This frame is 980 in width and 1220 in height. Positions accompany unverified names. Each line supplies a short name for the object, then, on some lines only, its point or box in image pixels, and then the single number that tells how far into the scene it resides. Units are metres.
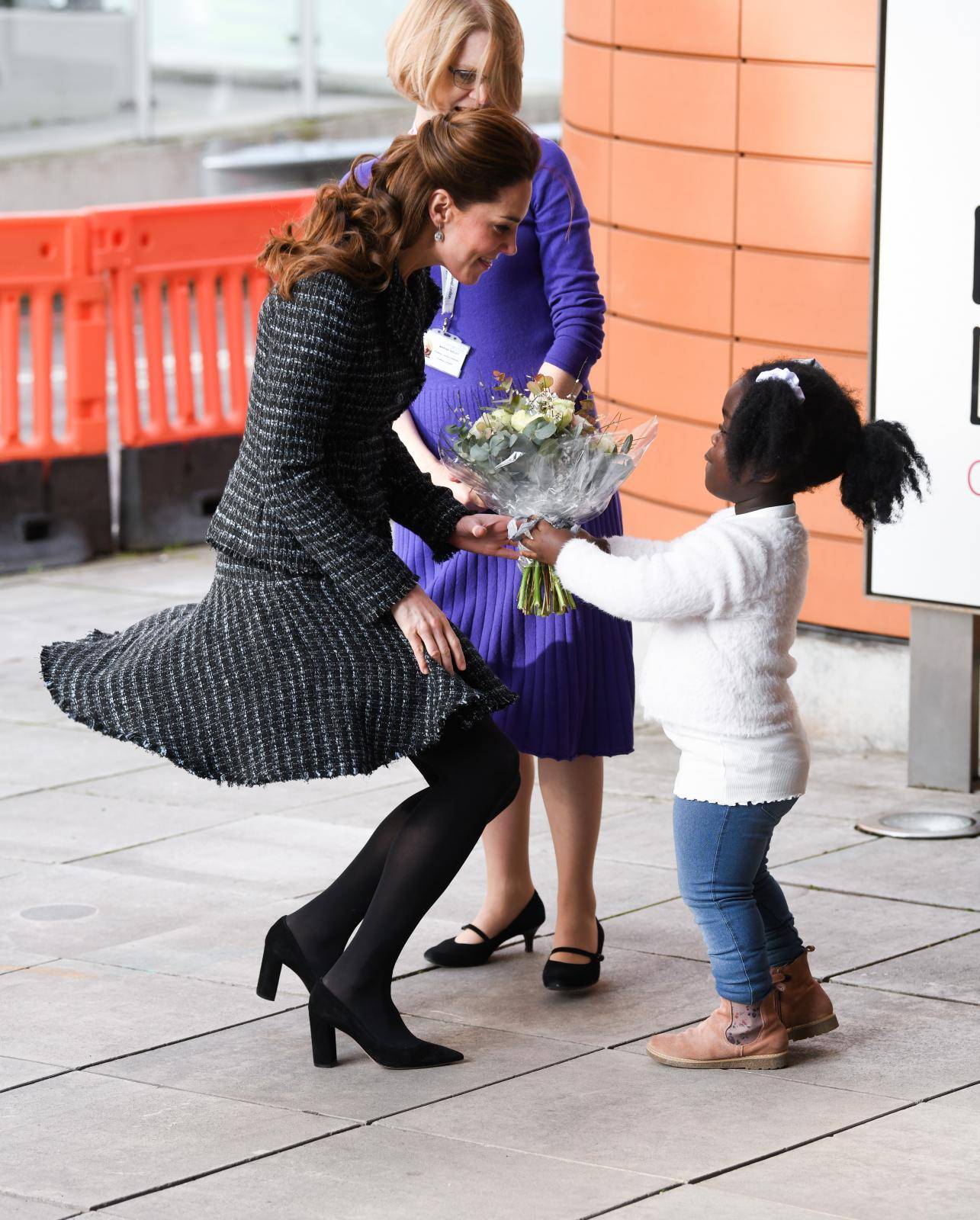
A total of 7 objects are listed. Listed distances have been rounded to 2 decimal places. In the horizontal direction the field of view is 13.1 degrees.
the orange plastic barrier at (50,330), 19.22
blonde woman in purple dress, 9.36
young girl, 8.12
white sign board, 12.00
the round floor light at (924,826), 11.78
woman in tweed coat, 8.01
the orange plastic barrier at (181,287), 20.00
